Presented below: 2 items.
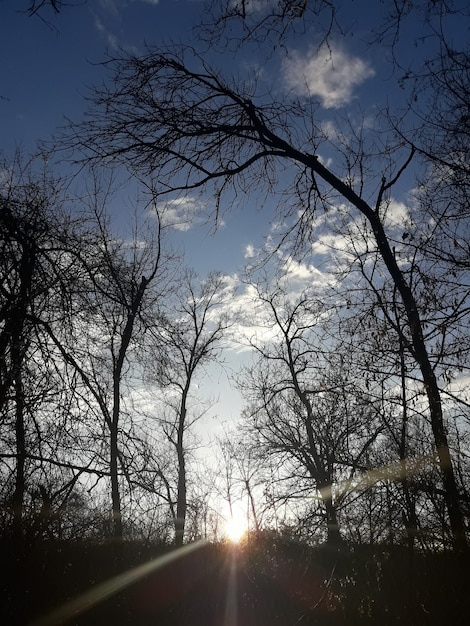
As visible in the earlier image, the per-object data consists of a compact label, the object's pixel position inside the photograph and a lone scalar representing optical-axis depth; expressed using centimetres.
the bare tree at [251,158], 381
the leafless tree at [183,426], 1761
